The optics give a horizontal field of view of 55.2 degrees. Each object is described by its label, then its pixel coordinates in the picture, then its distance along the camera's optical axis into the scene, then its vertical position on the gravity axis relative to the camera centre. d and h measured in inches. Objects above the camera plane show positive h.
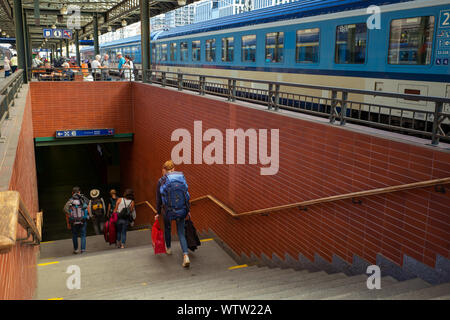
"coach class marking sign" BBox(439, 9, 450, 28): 285.3 +36.5
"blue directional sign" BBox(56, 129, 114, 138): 611.2 -84.1
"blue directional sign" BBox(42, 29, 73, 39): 848.9 +79.3
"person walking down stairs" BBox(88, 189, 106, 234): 417.0 -125.9
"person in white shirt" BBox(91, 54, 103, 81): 648.6 +4.0
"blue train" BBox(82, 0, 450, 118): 300.7 +26.1
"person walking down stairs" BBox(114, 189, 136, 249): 362.0 -116.4
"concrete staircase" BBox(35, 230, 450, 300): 178.7 -116.1
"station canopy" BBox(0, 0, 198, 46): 836.0 +147.1
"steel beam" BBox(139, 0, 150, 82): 610.0 +55.5
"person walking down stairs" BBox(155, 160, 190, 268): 257.1 -71.8
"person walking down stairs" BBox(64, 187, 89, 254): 348.5 -113.0
